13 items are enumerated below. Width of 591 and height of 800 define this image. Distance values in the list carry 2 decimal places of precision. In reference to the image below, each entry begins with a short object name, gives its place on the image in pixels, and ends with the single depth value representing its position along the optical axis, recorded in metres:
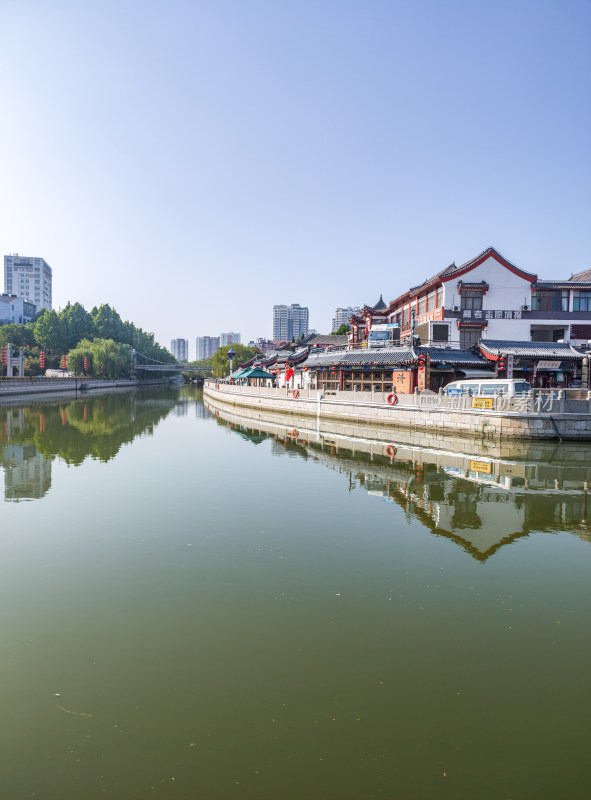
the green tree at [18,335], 108.47
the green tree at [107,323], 125.75
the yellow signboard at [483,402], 26.18
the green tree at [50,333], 105.38
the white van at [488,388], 26.67
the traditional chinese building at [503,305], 40.69
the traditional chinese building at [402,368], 36.84
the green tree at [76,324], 109.81
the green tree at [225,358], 104.50
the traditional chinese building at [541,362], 36.12
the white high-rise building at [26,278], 181.62
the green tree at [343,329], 86.12
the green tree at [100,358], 89.90
